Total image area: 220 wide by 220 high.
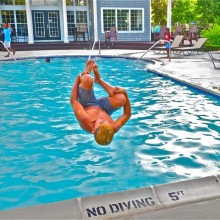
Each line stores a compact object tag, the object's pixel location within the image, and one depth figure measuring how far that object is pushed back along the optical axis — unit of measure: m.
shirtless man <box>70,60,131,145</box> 3.92
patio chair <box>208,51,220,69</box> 13.23
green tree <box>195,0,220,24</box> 25.92
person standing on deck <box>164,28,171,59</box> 15.14
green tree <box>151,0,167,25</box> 33.97
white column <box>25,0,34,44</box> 22.39
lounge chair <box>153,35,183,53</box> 16.83
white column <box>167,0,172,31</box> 23.38
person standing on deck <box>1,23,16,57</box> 16.41
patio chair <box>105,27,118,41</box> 22.59
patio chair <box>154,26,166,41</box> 21.65
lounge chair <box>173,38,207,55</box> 15.95
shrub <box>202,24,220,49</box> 18.69
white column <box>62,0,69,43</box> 22.77
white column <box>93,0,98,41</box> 23.20
